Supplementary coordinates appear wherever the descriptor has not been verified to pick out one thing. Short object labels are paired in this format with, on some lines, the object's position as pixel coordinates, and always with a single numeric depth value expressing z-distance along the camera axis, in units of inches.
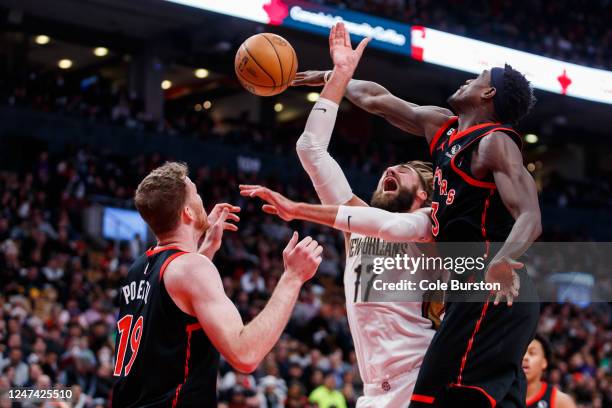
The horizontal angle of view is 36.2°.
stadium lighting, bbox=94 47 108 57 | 938.1
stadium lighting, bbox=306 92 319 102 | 1149.1
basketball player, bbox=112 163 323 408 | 141.0
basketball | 196.7
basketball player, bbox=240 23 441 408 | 189.3
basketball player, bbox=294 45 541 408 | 156.7
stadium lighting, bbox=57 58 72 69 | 1000.9
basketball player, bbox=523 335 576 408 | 249.4
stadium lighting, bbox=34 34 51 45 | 909.8
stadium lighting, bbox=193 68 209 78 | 1028.5
